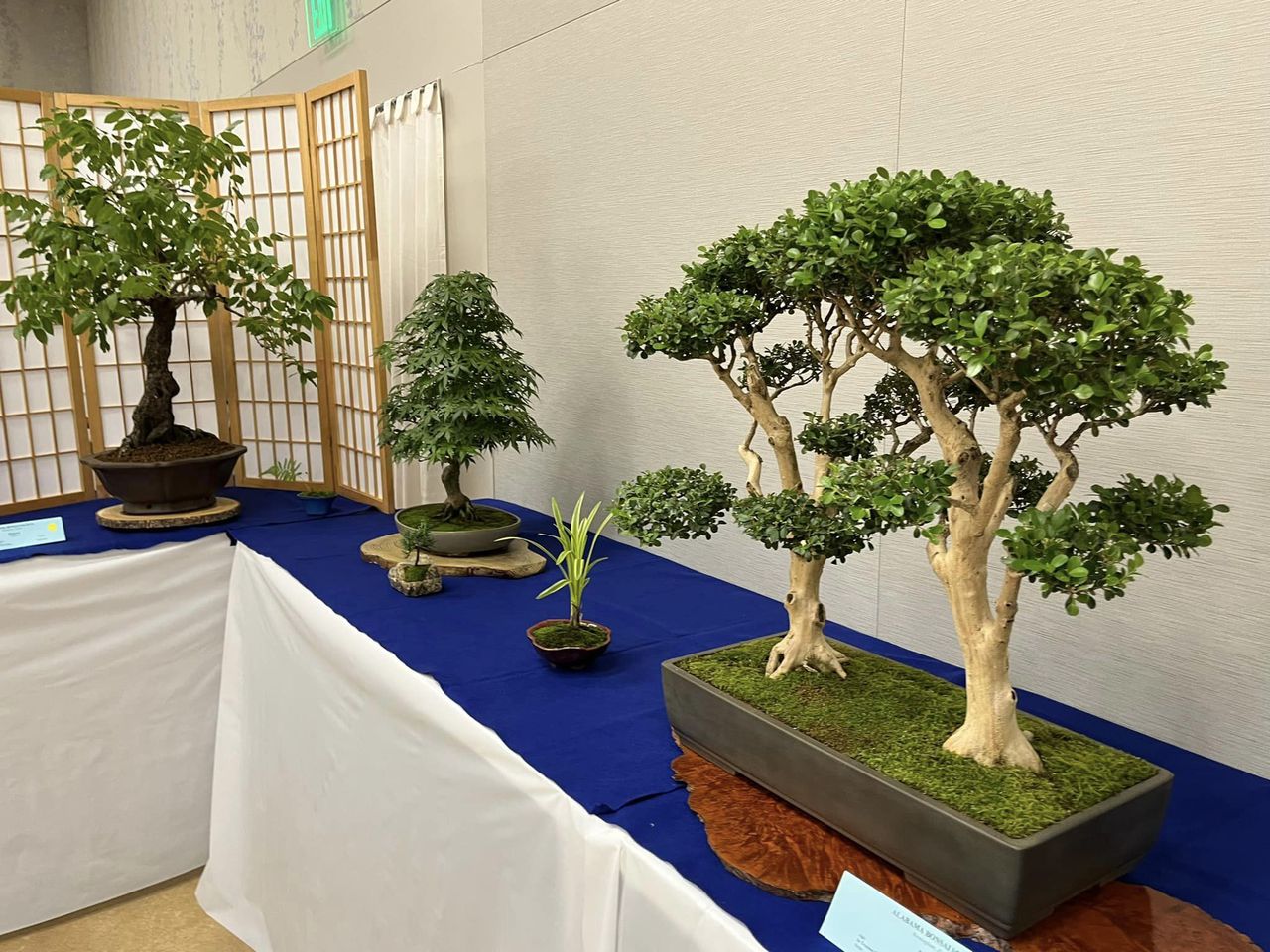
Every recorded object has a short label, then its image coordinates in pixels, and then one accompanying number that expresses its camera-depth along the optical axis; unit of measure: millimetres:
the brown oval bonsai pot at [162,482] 2258
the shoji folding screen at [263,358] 2471
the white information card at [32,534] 2166
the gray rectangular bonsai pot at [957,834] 765
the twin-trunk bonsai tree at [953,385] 737
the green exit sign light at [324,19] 3227
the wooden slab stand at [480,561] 1935
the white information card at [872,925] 763
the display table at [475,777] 961
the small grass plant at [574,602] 1453
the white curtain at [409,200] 2793
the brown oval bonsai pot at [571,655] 1416
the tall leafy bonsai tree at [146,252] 2113
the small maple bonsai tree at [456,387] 1961
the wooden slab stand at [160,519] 2260
